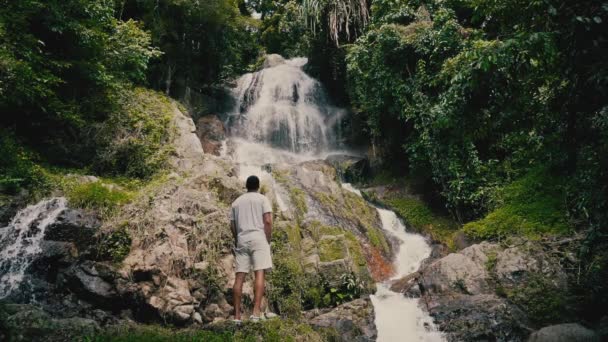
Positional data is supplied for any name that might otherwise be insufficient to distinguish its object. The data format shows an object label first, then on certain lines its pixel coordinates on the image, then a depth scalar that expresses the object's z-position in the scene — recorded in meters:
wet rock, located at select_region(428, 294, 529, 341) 6.61
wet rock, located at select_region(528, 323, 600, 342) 5.22
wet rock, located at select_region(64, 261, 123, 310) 5.76
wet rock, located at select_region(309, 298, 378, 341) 6.89
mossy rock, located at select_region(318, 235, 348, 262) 8.51
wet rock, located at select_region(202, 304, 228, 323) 6.21
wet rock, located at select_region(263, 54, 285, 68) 24.88
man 5.08
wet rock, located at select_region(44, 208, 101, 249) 6.38
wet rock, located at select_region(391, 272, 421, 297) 8.62
